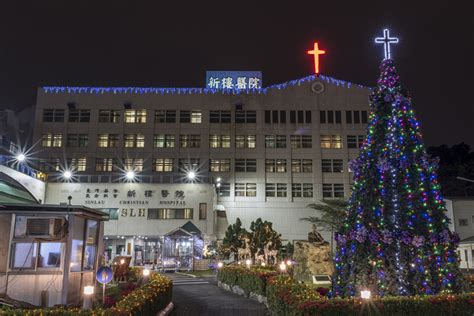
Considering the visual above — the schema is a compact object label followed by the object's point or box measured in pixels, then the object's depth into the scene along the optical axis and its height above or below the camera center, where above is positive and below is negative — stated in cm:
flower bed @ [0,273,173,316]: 871 -116
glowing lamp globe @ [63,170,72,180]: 4395 +731
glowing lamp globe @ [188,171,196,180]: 4499 +757
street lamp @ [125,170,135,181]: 4450 +737
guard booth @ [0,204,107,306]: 1355 -8
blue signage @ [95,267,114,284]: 1292 -66
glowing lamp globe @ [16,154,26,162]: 3406 +699
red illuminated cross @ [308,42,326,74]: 5353 +2352
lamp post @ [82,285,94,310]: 1099 -113
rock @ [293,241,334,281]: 2697 -42
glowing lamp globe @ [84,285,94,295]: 1097 -94
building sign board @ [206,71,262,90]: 5381 +2050
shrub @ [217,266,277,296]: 1664 -104
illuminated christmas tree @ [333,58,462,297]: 1221 +93
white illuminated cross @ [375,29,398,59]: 1470 +691
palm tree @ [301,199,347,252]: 4128 +375
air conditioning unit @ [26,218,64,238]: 1379 +72
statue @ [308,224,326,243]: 2836 +100
